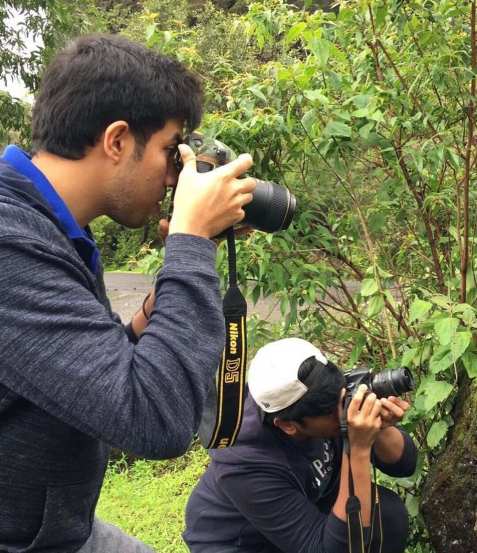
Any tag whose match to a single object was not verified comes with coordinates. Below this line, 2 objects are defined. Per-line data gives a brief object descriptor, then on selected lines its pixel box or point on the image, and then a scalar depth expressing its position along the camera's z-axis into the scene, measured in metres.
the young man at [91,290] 0.99
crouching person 1.97
